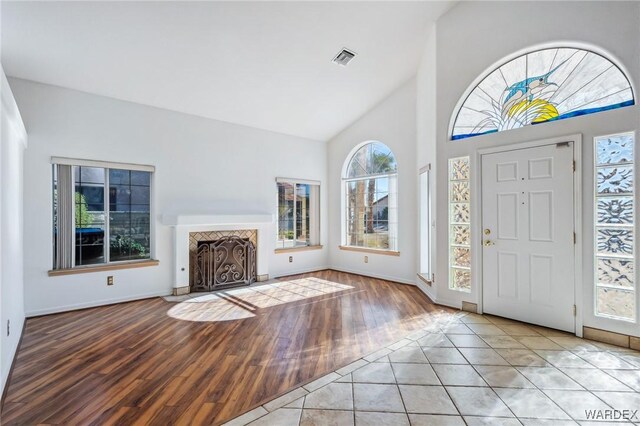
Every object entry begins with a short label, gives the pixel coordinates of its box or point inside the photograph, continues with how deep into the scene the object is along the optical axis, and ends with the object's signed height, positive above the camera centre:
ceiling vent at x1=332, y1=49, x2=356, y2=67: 4.25 +2.21
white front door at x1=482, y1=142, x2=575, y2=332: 3.21 -0.24
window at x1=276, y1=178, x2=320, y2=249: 6.25 +0.02
